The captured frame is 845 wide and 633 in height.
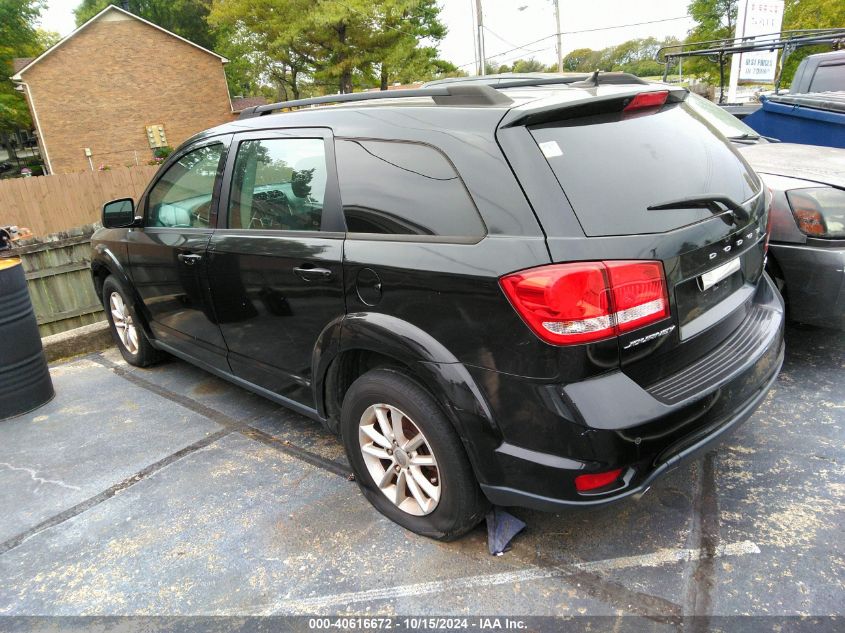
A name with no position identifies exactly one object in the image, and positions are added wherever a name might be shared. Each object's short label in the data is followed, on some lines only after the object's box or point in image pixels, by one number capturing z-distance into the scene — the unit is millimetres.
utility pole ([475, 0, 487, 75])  27578
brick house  28484
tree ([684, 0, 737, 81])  28141
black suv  1919
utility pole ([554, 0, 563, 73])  31734
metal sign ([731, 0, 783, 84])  13312
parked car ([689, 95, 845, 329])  3369
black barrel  3992
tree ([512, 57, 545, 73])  55291
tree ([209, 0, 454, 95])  27312
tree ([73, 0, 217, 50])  49094
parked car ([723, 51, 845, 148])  5855
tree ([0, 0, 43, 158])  34969
